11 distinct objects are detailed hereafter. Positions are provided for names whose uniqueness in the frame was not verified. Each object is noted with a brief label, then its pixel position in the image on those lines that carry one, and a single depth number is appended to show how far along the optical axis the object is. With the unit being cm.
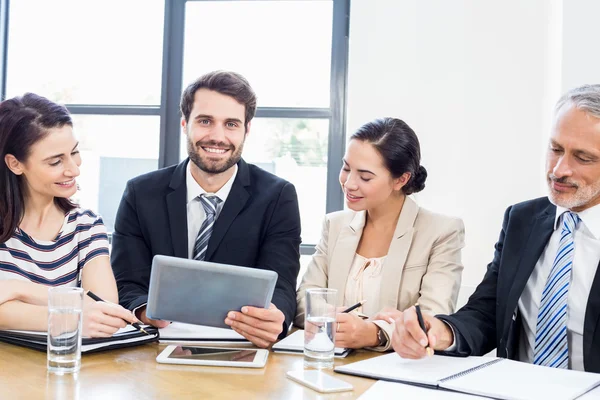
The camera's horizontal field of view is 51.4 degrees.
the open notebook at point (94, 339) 150
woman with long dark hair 198
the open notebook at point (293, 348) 157
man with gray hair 167
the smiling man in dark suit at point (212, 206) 225
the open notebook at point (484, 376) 124
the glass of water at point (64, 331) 133
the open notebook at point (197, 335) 166
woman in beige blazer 222
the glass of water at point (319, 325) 144
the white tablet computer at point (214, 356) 142
